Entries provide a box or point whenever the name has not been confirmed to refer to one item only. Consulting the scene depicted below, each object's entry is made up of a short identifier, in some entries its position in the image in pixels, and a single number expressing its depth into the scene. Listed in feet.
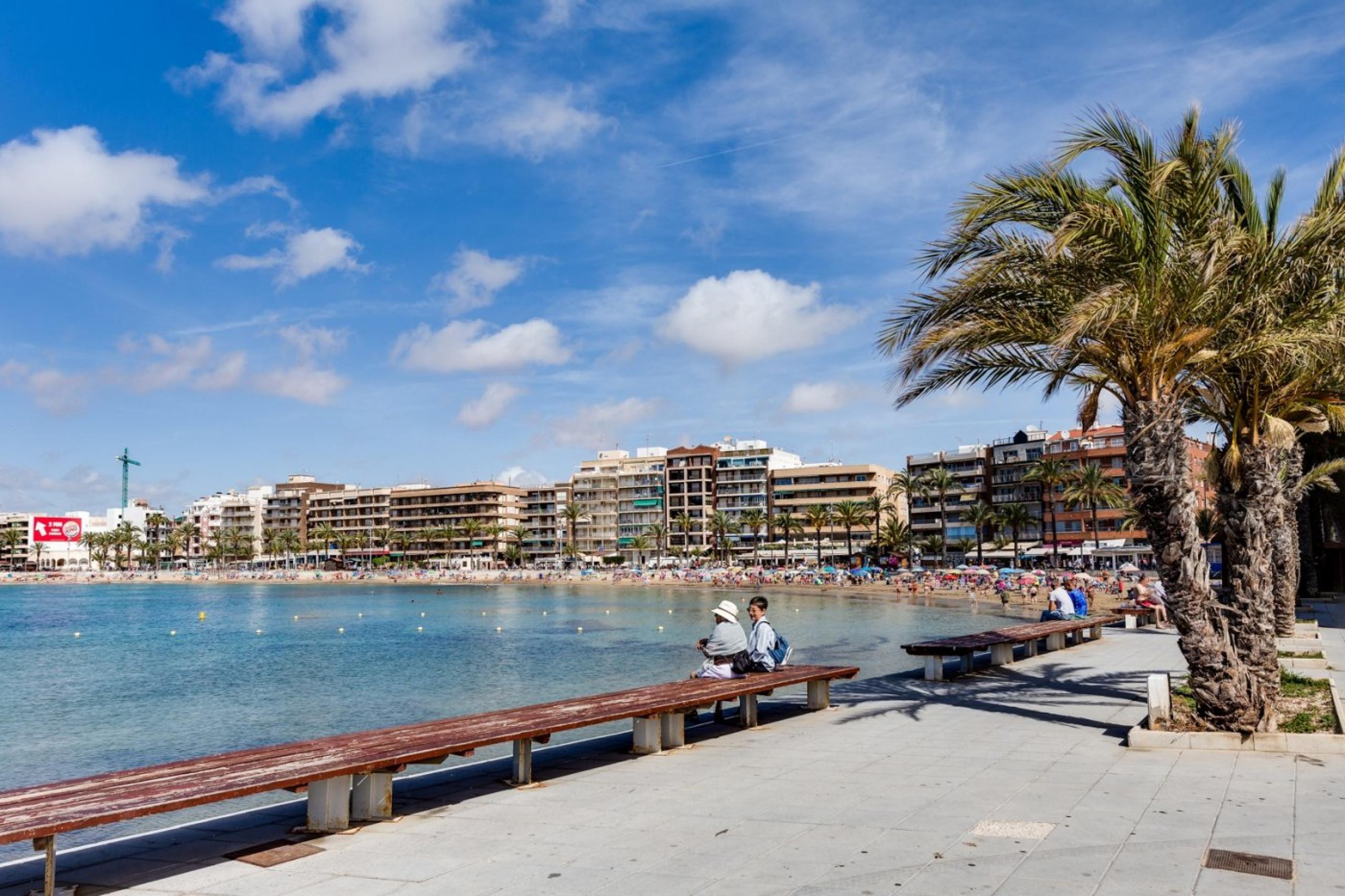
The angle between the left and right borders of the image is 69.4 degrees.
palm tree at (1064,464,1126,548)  276.41
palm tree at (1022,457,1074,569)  304.09
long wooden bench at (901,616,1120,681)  51.24
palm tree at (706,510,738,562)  439.63
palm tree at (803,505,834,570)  403.13
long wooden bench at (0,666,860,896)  19.81
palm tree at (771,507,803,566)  414.41
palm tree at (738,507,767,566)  426.51
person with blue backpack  42.04
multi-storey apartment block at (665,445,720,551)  464.65
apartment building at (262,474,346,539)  589.32
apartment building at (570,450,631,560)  494.59
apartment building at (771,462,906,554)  422.82
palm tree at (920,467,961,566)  363.35
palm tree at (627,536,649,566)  469.57
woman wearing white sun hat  40.75
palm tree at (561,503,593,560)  492.95
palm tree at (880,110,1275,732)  33.81
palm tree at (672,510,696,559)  457.27
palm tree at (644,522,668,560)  461.78
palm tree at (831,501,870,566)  399.03
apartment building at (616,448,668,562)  479.82
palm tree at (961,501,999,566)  338.95
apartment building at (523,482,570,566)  523.70
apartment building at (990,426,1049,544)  344.28
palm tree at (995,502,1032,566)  323.98
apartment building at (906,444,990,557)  371.56
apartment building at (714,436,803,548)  447.83
